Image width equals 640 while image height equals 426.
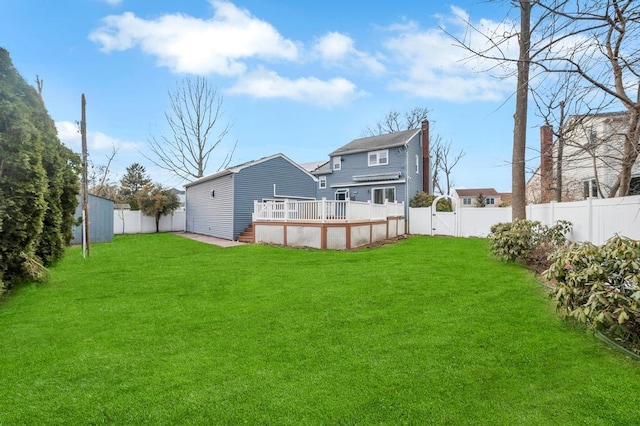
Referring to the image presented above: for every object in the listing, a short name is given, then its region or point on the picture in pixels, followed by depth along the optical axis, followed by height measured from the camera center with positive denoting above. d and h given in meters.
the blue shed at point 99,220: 15.39 -0.30
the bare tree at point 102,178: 28.22 +3.09
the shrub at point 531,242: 7.75 -0.78
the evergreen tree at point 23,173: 5.15 +0.70
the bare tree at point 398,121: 33.53 +9.36
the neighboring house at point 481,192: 44.06 +1.99
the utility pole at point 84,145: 11.15 +2.41
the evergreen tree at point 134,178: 38.02 +4.16
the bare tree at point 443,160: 35.62 +5.40
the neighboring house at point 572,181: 6.60 +1.28
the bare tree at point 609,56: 3.80 +2.07
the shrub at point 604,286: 3.40 -0.89
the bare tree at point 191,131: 25.31 +6.42
